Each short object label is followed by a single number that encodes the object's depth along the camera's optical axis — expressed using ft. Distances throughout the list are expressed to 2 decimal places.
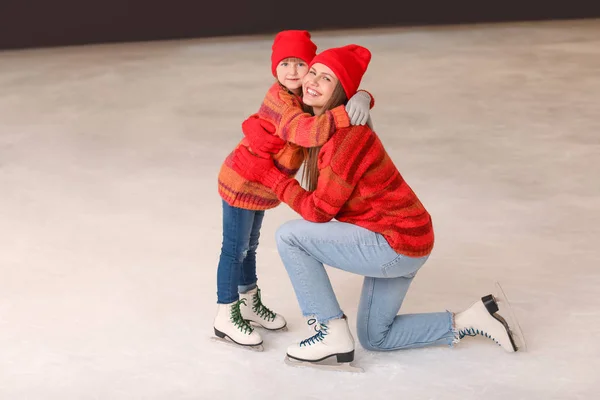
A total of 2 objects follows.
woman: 13.87
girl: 13.84
